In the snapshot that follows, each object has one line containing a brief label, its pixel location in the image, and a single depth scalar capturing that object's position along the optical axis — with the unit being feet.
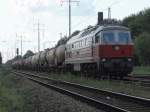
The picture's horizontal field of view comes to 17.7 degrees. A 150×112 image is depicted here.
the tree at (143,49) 223.71
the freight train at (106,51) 94.73
